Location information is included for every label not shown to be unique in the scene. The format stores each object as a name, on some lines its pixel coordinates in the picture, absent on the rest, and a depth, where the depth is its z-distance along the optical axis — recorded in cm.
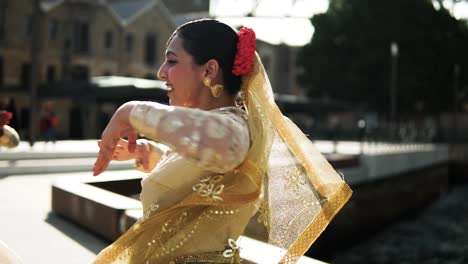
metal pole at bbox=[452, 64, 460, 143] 3647
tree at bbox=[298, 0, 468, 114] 3722
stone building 3025
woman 165
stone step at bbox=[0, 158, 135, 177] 1173
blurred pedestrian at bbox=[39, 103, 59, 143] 1702
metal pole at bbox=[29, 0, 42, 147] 1559
